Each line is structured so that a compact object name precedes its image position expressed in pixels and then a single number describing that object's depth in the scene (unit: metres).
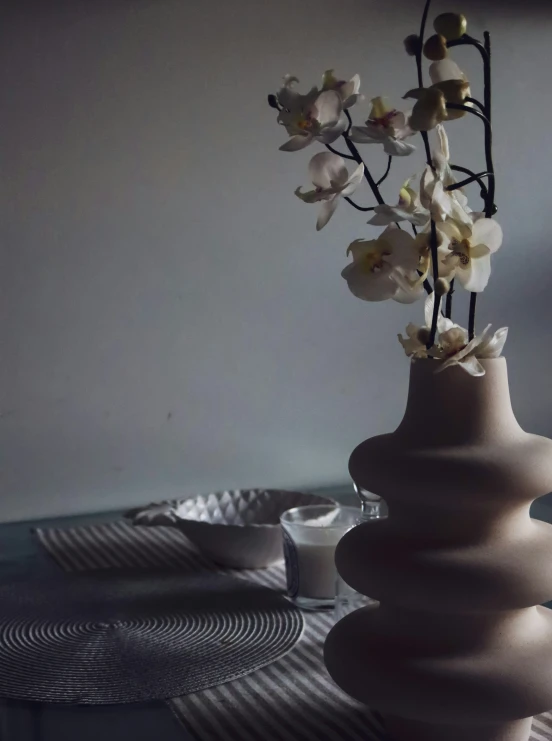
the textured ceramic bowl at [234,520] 1.02
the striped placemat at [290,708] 0.66
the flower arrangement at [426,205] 0.60
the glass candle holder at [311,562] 0.91
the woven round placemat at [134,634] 0.74
